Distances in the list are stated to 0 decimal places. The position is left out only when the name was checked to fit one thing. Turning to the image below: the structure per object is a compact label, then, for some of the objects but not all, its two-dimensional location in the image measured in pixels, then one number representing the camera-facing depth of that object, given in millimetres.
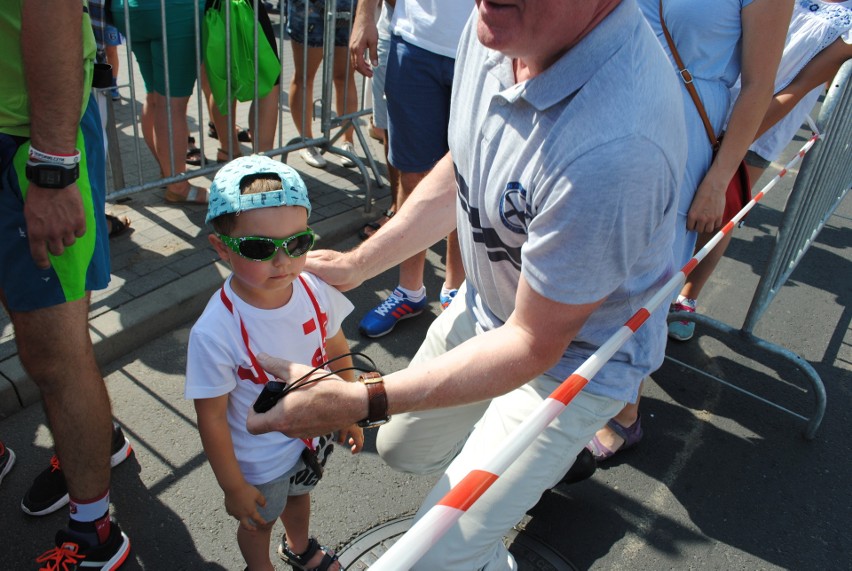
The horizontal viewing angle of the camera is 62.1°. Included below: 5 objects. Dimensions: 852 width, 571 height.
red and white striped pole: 1262
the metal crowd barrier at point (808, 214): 3457
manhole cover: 2598
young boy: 1858
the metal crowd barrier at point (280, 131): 4301
